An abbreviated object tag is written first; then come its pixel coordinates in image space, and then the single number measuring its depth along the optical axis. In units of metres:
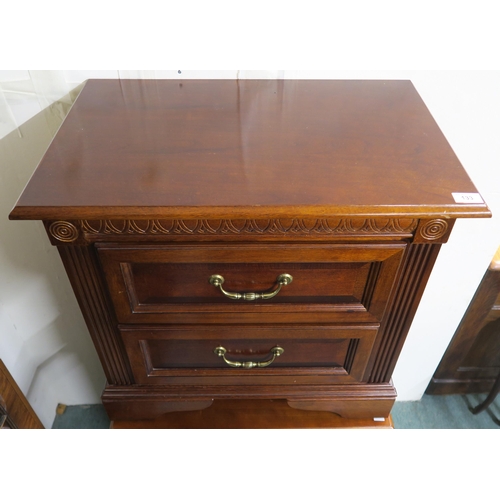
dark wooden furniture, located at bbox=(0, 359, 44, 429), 0.83
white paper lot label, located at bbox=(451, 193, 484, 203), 0.56
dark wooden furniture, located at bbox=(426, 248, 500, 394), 1.01
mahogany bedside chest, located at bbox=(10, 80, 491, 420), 0.55
